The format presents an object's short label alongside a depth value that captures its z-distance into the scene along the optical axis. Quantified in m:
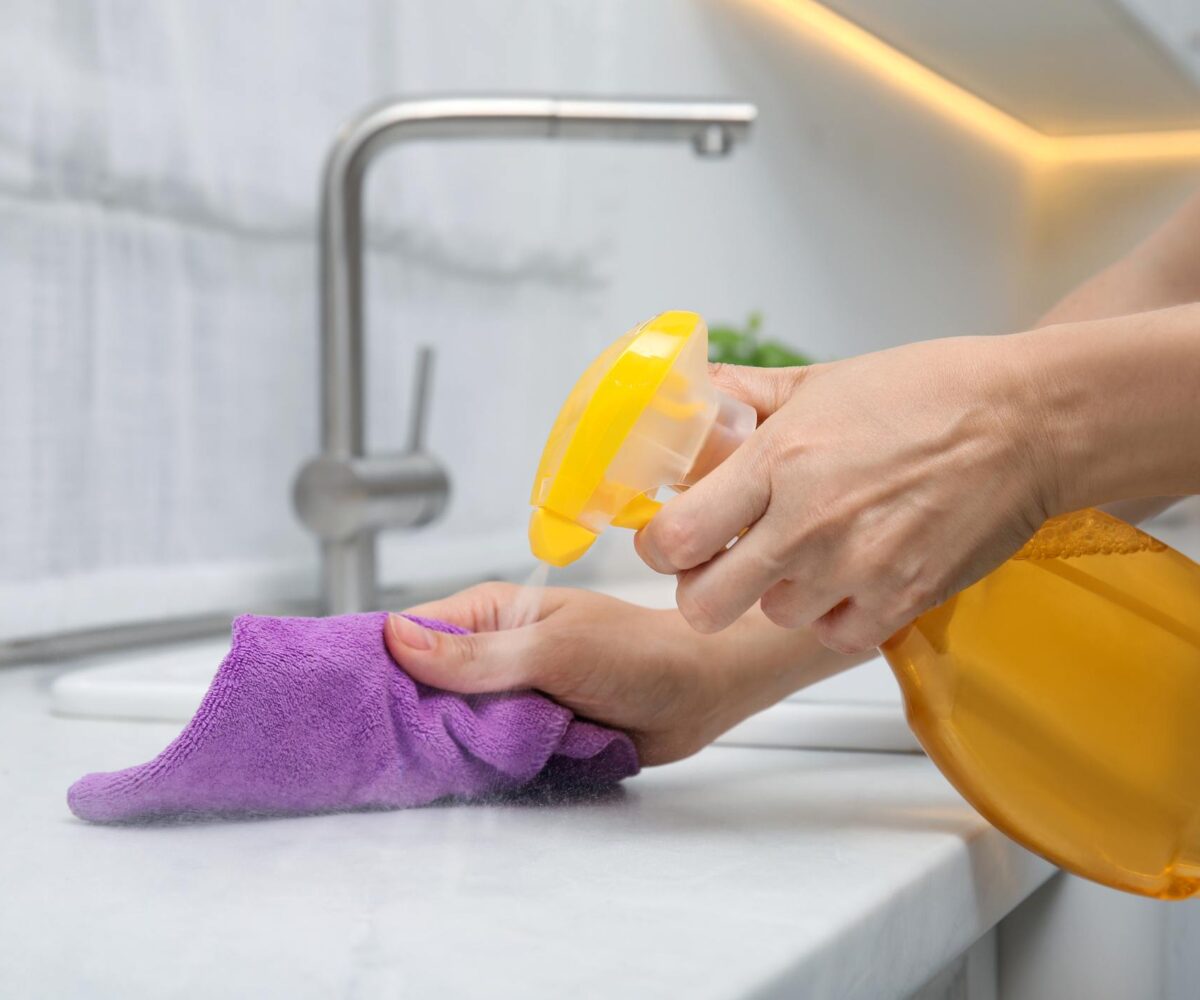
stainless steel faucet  0.71
